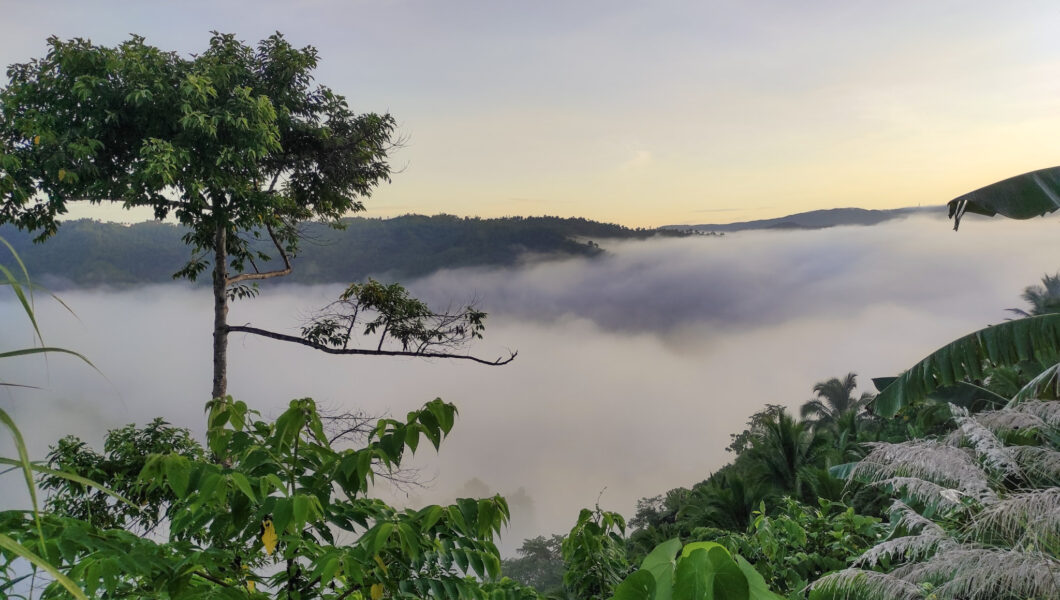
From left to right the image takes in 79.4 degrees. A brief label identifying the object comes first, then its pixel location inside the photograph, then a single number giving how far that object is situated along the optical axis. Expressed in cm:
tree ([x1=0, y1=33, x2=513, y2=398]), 620
